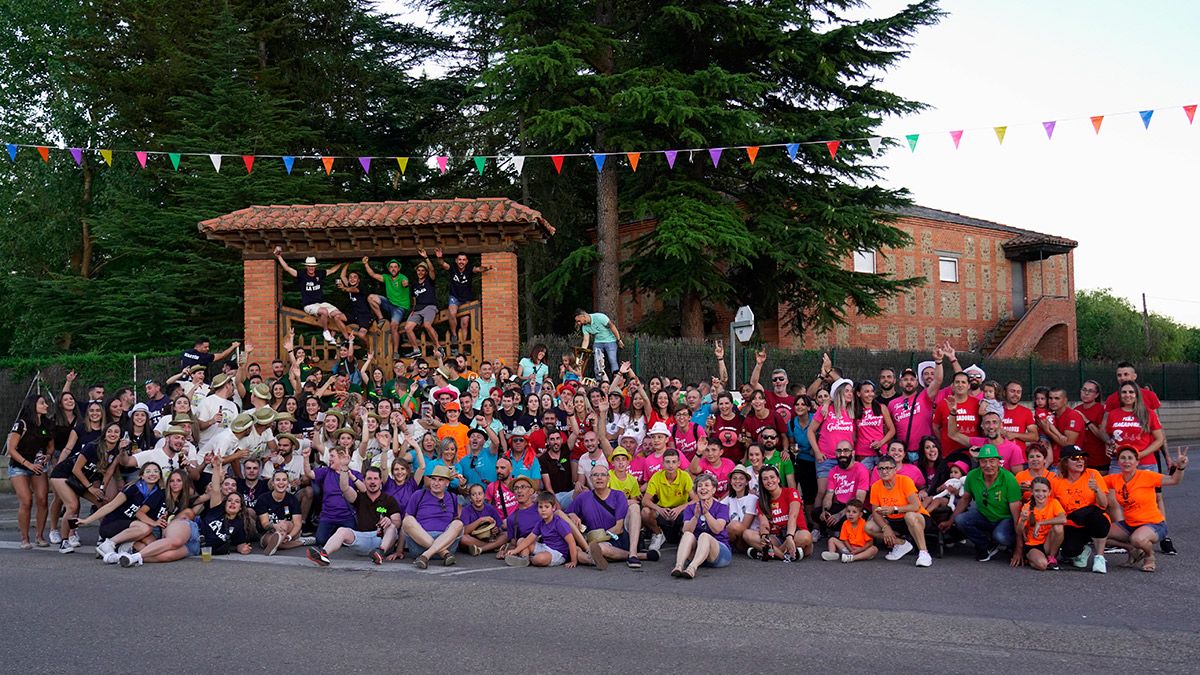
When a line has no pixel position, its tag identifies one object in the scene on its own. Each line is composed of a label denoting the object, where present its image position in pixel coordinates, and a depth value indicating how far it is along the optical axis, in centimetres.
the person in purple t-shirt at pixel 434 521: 1000
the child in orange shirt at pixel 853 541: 979
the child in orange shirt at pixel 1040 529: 907
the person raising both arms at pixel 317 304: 1673
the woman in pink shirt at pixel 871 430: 1091
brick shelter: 1706
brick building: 3591
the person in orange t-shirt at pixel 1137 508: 902
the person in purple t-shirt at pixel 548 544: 981
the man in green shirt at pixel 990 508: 948
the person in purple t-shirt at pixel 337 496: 1066
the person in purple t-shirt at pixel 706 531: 917
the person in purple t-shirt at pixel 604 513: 1005
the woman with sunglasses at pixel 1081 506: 900
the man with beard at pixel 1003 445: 987
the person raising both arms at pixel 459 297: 1694
